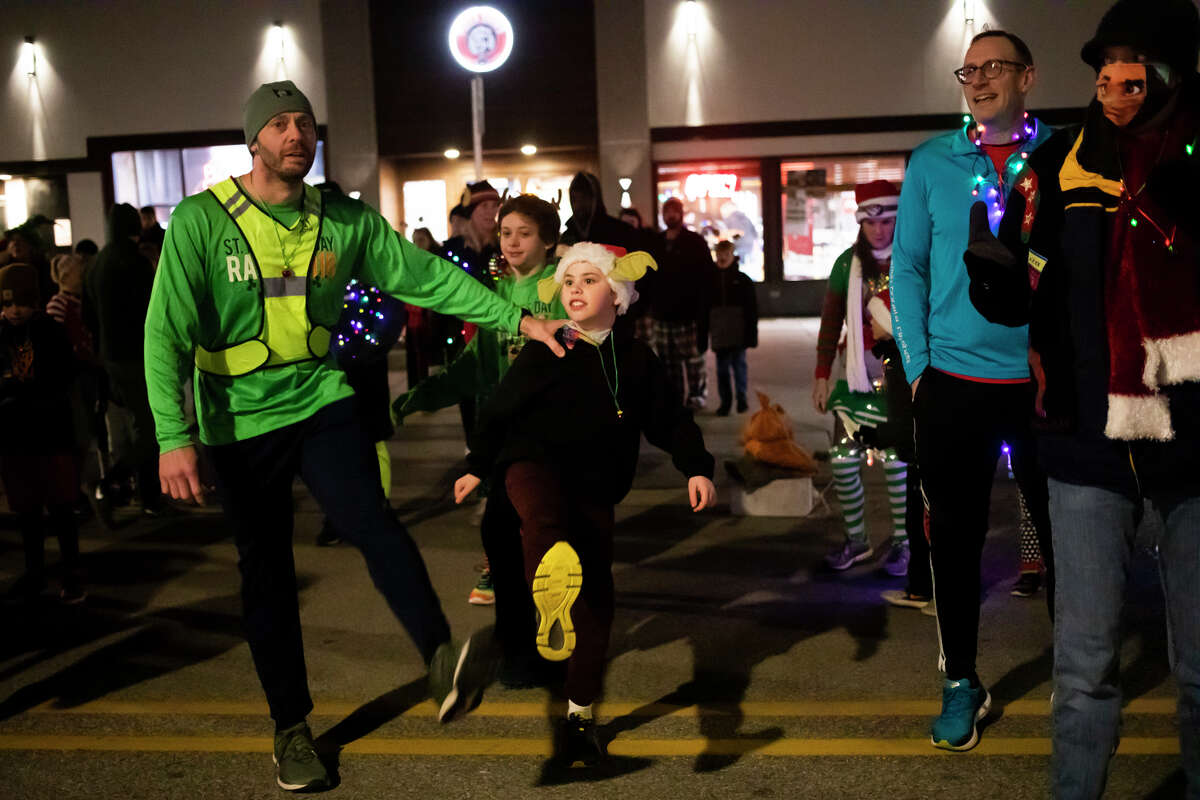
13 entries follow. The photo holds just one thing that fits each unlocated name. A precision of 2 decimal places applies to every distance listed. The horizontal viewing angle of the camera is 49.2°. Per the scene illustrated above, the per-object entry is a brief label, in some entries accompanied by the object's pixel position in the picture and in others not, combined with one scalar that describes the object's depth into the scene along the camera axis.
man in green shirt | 4.07
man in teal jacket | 4.33
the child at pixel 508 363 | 5.24
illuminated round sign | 24.66
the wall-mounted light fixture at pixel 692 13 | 27.44
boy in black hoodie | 4.51
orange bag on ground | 8.20
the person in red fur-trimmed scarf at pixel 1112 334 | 3.17
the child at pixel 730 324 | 13.58
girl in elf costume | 6.15
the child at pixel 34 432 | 6.74
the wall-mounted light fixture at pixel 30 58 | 29.52
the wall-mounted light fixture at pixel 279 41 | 28.47
